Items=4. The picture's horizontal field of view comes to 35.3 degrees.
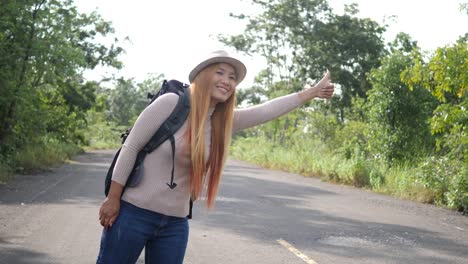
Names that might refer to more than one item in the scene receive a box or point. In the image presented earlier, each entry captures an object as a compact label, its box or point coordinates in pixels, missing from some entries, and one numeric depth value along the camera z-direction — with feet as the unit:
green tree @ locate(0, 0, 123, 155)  66.13
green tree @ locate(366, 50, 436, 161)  70.23
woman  11.53
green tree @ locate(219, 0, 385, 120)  128.88
